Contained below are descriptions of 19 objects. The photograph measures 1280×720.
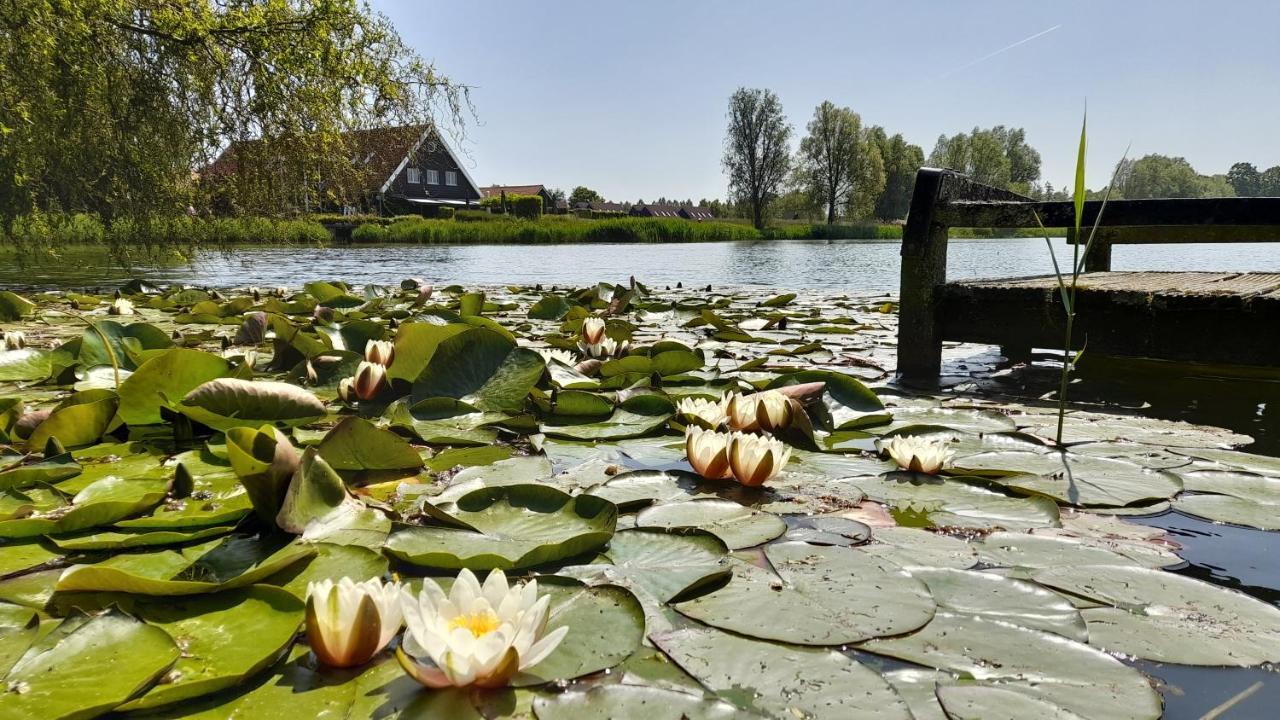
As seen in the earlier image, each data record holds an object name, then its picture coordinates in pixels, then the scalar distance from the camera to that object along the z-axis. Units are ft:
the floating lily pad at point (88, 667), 2.07
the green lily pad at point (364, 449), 4.17
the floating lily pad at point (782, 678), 2.20
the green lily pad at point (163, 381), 4.99
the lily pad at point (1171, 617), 2.54
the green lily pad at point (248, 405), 4.77
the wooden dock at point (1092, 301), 6.50
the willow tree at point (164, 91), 16.44
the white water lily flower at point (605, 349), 8.28
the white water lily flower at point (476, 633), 2.13
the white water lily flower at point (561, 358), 7.38
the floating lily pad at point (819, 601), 2.67
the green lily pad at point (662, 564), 2.99
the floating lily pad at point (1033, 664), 2.24
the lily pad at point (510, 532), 3.04
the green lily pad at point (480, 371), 5.92
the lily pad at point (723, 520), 3.54
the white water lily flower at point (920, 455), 4.43
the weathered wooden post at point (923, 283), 8.04
